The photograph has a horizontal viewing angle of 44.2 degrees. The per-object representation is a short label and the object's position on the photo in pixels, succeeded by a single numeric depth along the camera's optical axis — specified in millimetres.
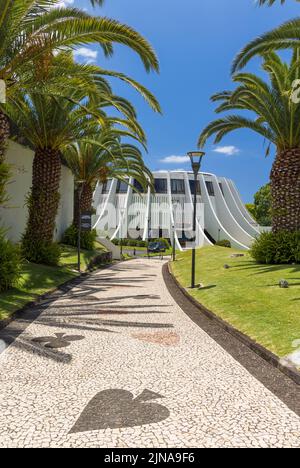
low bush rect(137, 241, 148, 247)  57281
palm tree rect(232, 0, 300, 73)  10633
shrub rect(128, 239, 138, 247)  57500
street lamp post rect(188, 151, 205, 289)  12031
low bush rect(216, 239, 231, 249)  47562
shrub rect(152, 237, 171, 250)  57731
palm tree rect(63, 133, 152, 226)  22828
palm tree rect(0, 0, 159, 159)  9148
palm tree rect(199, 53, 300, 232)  15109
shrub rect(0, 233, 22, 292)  9094
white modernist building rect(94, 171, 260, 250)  64812
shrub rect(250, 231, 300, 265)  15156
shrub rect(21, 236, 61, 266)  14797
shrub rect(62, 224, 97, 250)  24000
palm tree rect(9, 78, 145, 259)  14711
